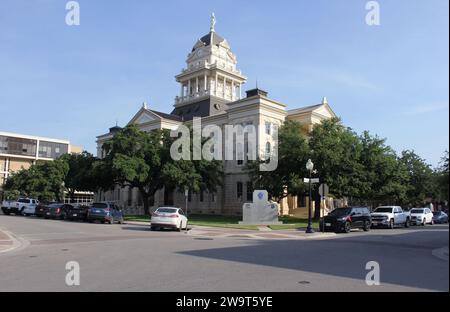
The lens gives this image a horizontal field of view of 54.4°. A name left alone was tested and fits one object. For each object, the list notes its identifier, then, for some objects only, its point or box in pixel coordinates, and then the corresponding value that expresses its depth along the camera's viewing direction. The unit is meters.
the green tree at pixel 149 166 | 42.00
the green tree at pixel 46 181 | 67.81
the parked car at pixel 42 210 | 40.81
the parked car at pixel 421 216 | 40.75
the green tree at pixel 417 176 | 63.19
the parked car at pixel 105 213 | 34.09
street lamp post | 25.85
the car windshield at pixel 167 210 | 27.53
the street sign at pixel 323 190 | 27.90
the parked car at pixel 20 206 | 46.25
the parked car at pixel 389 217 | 33.22
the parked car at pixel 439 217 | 48.46
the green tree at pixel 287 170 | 39.50
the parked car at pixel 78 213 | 37.19
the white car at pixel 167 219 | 27.08
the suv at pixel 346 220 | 27.56
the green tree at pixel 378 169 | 44.19
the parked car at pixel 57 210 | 39.84
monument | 35.84
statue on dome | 90.54
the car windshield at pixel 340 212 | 28.16
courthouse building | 59.28
